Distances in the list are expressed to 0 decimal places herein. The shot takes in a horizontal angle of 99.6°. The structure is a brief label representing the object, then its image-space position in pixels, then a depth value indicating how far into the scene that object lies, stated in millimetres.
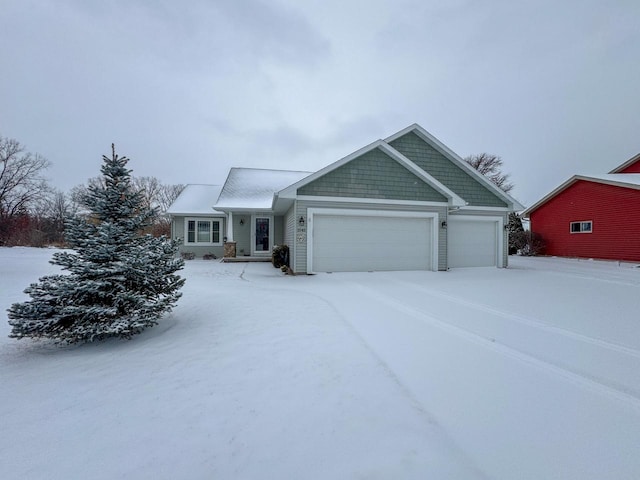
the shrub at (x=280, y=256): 11852
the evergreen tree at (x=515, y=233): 18125
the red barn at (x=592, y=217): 13164
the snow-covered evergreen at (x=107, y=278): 3600
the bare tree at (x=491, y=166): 31734
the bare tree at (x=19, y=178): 22922
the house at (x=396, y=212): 9711
